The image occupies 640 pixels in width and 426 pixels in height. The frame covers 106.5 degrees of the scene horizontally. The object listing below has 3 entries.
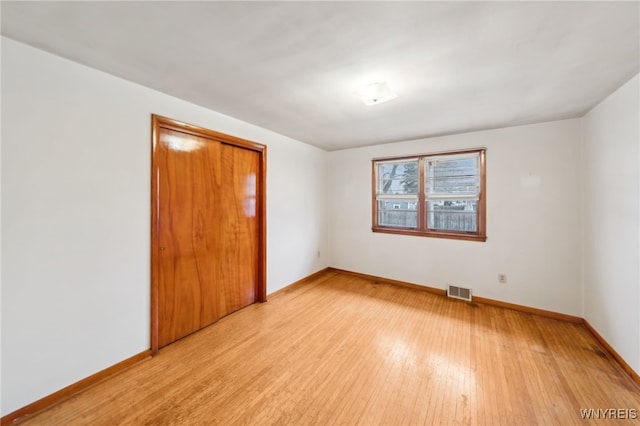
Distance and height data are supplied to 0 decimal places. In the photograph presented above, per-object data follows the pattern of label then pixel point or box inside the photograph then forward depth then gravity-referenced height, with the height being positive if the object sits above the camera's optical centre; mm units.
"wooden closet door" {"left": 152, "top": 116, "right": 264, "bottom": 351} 2250 -207
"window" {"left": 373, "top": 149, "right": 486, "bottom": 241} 3404 +256
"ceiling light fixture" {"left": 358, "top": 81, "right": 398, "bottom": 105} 1985 +1006
